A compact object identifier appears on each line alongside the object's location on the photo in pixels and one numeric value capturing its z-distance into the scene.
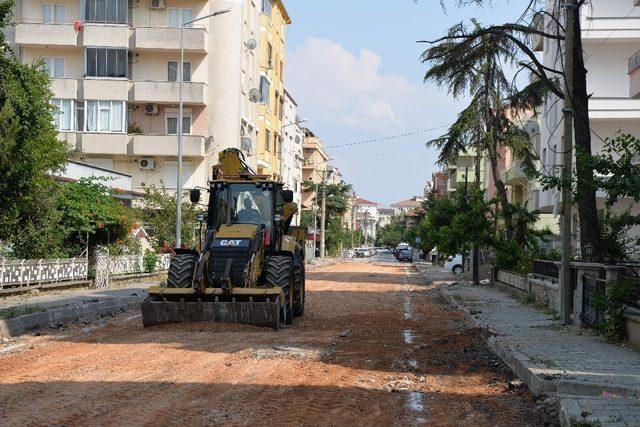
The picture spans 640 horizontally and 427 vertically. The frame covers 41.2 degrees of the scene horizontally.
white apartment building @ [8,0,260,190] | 47.34
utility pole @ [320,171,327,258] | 85.09
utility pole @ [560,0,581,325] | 17.58
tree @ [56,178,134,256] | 26.42
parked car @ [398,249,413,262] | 100.25
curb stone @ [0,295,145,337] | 15.41
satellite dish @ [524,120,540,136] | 48.34
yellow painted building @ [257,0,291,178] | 56.78
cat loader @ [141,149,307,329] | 15.62
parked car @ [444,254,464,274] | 54.81
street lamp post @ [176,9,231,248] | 34.65
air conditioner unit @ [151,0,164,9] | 48.25
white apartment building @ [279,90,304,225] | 77.18
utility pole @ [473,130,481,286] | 37.97
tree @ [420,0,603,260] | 17.89
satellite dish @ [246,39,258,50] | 51.41
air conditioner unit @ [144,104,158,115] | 48.19
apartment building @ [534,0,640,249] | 34.88
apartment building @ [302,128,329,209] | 110.94
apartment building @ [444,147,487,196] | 103.09
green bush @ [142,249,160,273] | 34.50
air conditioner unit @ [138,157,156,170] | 48.06
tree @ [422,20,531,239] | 37.34
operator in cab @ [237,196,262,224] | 17.80
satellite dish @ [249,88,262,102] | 52.38
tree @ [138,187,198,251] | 39.78
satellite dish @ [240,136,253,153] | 49.88
